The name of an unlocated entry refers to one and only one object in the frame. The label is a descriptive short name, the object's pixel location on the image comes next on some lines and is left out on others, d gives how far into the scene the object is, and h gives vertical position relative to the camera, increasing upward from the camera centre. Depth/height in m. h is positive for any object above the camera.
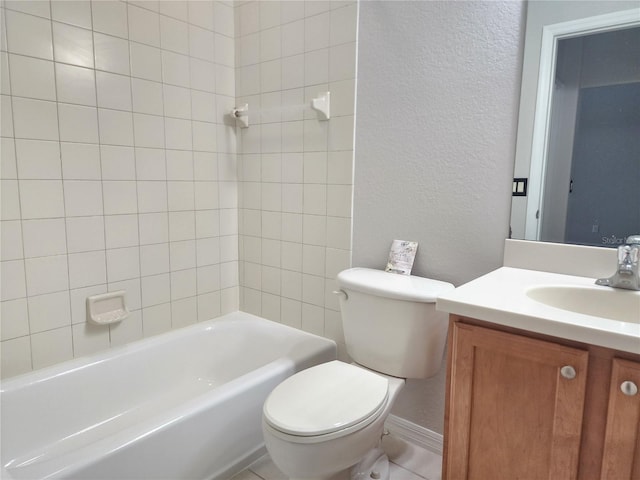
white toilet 1.19 -0.65
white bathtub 1.25 -0.83
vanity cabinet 0.85 -0.48
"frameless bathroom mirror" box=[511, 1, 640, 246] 1.25 +0.23
